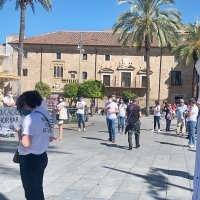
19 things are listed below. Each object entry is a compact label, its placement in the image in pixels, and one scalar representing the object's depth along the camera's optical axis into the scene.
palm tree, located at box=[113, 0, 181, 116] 32.19
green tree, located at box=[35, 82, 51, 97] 52.06
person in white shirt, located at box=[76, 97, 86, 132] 16.00
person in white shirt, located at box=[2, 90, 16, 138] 12.16
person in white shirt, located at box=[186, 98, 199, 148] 12.40
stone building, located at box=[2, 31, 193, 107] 54.66
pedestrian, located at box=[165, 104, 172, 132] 18.92
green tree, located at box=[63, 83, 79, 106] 45.50
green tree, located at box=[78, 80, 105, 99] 43.34
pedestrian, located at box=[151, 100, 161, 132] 18.35
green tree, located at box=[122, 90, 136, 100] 51.58
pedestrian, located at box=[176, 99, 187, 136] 16.44
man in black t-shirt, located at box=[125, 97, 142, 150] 11.12
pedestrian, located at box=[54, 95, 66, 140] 14.05
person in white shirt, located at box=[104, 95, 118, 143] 12.50
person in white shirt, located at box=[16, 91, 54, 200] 3.96
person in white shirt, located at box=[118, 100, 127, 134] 16.81
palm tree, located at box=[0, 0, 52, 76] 26.38
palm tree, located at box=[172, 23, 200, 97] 37.69
